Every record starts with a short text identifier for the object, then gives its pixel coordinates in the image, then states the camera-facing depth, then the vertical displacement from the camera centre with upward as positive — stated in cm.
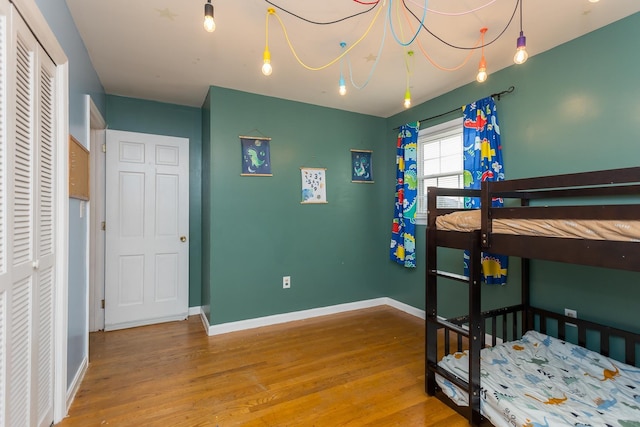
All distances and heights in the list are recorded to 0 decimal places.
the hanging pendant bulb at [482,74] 179 +85
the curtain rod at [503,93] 255 +108
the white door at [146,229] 316 -18
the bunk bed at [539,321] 134 -76
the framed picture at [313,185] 347 +35
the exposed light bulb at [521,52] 151 +83
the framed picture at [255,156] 314 +63
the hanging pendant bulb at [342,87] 185 +81
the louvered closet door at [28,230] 120 -8
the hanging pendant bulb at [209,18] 128 +85
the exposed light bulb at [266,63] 155 +80
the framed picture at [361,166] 379 +62
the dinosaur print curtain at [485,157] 257 +52
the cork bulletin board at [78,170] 192 +31
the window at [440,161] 308 +59
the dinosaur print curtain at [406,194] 344 +24
